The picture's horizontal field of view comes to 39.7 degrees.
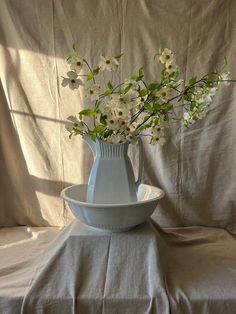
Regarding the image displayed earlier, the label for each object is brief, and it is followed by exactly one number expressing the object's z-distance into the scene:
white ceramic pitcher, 1.06
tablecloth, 0.94
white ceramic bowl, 1.00
